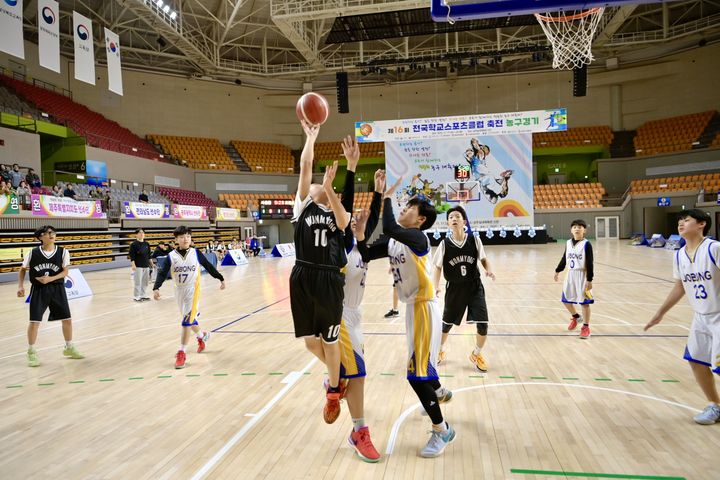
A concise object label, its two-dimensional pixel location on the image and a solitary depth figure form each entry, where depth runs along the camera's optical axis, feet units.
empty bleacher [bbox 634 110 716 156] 95.30
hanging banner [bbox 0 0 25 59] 37.58
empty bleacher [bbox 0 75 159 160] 74.95
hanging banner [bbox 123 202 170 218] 68.69
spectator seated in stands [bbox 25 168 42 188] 58.49
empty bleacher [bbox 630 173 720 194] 85.25
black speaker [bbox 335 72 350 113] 76.95
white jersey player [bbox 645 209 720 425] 11.05
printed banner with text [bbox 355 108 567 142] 74.84
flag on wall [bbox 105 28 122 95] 52.80
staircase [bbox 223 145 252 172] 107.04
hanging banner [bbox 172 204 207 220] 76.79
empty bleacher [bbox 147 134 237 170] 99.30
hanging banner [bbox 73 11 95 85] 46.88
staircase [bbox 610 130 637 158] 104.88
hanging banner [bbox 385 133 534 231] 79.05
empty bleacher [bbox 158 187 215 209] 88.79
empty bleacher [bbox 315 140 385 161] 115.03
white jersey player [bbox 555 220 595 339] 20.90
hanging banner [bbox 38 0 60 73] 42.19
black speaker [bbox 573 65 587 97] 70.79
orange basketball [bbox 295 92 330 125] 10.53
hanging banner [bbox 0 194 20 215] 48.95
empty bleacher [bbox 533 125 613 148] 106.73
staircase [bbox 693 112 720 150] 91.76
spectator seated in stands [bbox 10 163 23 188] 53.57
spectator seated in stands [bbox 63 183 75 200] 60.28
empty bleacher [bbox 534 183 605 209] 99.04
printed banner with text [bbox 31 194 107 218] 53.42
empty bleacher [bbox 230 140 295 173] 108.68
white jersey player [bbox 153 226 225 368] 18.88
